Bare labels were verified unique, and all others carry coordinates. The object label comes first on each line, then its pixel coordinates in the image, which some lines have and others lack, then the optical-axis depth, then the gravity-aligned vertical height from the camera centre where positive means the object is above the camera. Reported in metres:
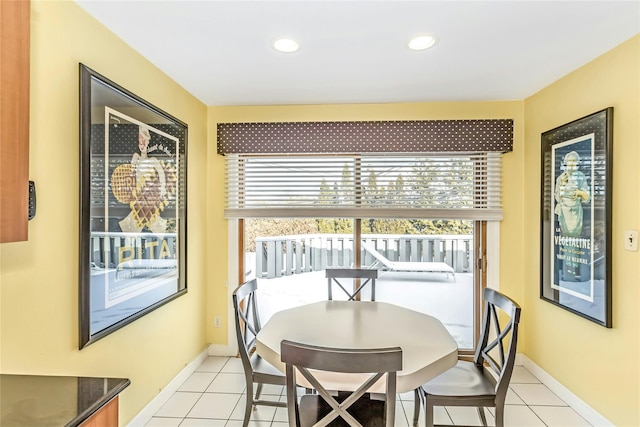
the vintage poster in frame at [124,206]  1.71 +0.05
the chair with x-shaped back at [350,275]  2.84 -0.52
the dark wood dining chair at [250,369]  2.04 -0.97
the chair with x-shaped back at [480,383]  1.78 -0.96
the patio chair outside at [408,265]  3.24 -0.50
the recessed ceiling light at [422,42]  1.95 +1.03
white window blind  3.08 +0.27
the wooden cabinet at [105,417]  0.98 -0.63
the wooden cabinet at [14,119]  1.03 +0.30
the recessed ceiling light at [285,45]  2.00 +1.03
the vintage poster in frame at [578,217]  2.13 -0.02
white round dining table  1.49 -0.69
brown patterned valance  3.00 +0.71
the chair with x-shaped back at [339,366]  1.25 -0.58
